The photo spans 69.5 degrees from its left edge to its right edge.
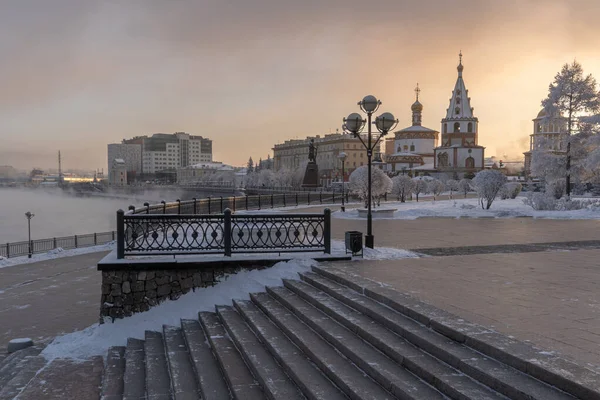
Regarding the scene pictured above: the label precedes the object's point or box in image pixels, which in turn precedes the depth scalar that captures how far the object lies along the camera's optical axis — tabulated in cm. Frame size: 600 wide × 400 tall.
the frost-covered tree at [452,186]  6198
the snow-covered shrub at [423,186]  5338
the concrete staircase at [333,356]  398
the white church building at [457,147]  8325
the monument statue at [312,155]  4759
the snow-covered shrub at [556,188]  2896
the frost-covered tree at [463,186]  5282
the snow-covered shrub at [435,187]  5206
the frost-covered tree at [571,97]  2800
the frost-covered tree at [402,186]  3825
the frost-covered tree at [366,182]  2581
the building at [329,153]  12007
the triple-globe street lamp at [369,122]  1131
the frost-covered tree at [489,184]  2562
